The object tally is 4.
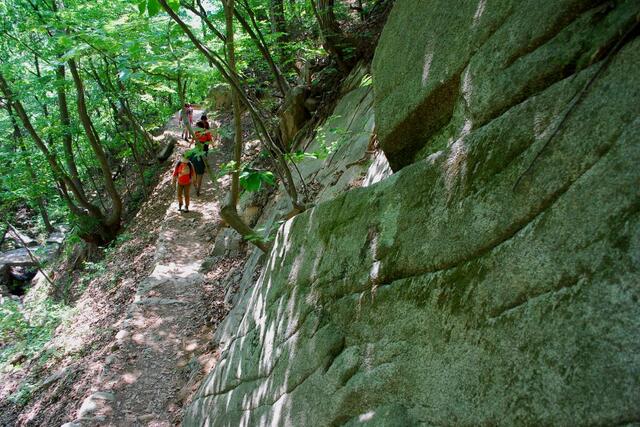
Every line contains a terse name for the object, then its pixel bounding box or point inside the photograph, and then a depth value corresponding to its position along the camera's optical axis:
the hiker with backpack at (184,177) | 12.55
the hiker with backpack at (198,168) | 13.11
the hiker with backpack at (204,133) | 11.10
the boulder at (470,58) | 2.37
